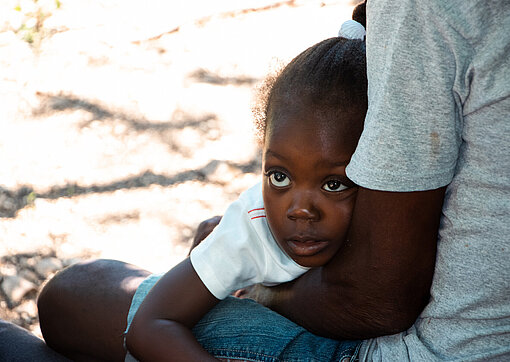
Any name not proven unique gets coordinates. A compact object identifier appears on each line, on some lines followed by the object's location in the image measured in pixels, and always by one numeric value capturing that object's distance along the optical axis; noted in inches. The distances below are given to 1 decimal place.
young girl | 56.6
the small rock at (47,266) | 108.0
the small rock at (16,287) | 104.2
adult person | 42.6
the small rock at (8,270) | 107.4
